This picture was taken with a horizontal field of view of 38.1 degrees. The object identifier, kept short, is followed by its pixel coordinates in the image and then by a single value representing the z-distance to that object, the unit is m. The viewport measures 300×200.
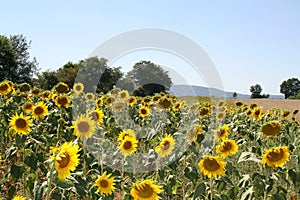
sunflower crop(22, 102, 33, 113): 5.27
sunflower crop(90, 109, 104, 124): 4.97
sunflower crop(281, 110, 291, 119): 7.16
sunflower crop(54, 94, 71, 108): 5.66
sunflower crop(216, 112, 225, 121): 6.76
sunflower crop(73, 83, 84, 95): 8.09
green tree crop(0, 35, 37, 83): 36.81
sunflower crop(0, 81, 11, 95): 6.33
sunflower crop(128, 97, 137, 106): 7.23
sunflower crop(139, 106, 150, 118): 6.03
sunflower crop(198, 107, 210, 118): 5.69
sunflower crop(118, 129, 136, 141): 3.83
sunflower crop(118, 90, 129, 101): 7.66
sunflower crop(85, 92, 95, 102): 7.72
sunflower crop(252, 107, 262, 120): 6.20
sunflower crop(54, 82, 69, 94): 6.41
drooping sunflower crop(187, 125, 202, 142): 4.38
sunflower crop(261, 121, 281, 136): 3.63
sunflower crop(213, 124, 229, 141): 4.28
